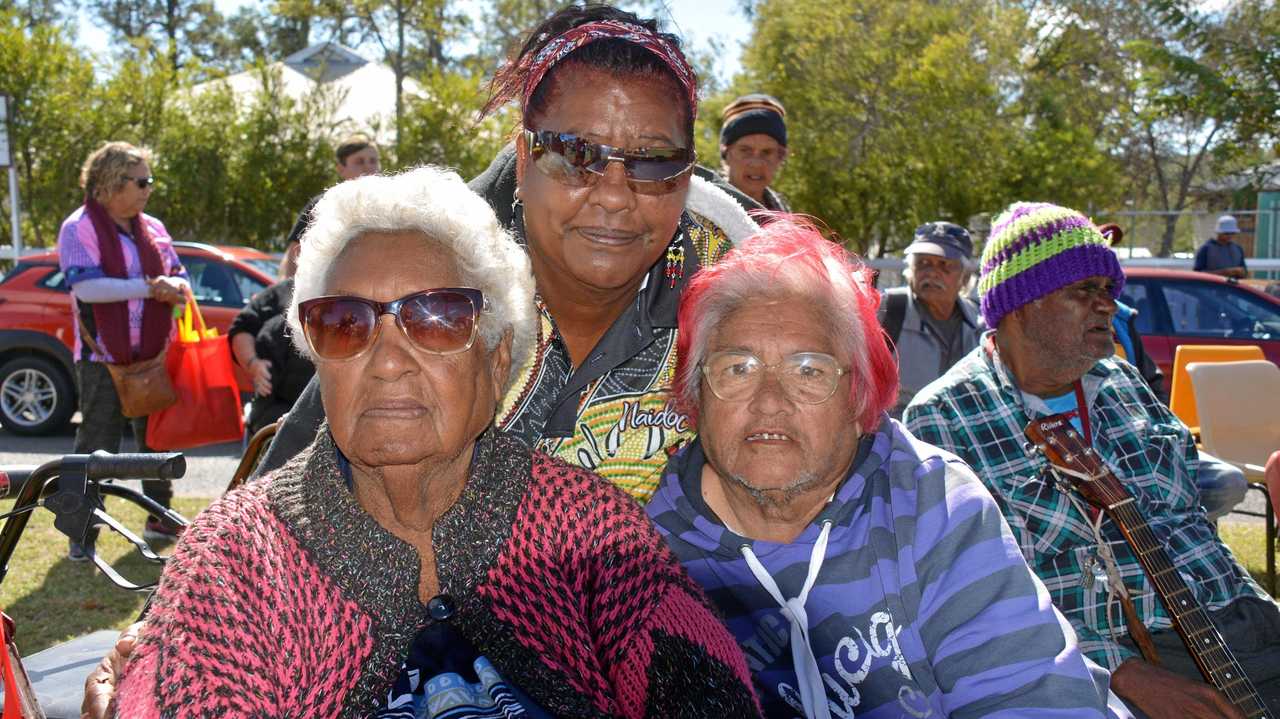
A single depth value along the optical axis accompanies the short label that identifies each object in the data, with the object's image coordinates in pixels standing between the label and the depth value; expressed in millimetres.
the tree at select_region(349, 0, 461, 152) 22328
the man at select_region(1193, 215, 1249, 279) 13227
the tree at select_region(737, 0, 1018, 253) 18031
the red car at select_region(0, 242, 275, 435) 10211
